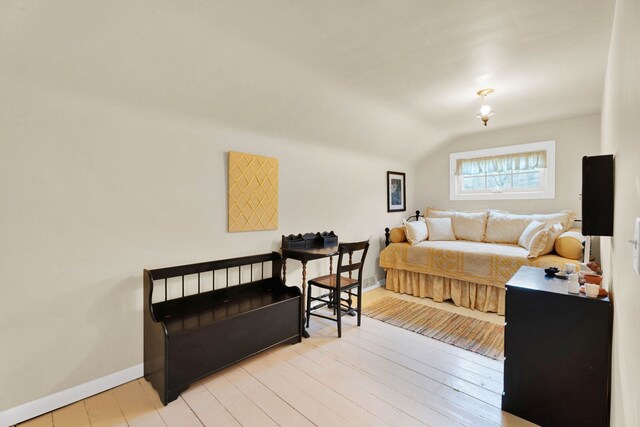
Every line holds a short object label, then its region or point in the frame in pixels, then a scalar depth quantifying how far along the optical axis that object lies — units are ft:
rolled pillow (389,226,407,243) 14.17
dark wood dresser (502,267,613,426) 4.99
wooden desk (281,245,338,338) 9.16
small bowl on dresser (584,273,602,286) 5.41
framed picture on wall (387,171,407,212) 15.23
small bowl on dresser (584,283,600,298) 5.05
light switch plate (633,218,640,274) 2.27
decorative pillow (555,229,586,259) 10.22
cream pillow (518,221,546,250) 11.52
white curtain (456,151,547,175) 13.50
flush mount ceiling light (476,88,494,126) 9.64
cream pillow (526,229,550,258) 10.62
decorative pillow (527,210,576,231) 12.03
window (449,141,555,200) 13.39
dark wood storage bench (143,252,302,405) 6.49
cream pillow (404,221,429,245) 13.63
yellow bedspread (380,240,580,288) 10.78
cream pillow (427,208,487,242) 13.97
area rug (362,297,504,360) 8.75
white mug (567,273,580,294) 5.28
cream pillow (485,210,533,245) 12.91
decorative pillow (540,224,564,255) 10.80
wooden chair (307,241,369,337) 9.13
